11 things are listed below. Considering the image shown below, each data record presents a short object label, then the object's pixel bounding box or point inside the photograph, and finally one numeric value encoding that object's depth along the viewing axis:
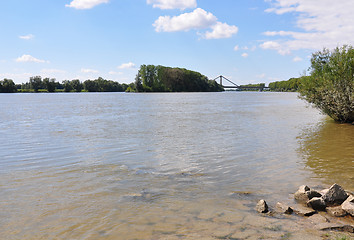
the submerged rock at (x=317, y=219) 6.23
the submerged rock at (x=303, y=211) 6.60
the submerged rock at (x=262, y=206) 6.68
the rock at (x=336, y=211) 6.53
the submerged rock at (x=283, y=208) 6.70
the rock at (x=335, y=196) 7.16
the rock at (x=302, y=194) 7.44
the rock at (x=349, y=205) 6.43
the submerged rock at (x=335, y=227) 5.80
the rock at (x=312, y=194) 7.39
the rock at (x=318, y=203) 6.90
